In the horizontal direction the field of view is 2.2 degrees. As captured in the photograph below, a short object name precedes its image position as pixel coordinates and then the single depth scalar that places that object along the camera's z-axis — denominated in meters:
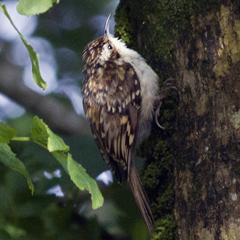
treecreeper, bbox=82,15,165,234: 3.19
